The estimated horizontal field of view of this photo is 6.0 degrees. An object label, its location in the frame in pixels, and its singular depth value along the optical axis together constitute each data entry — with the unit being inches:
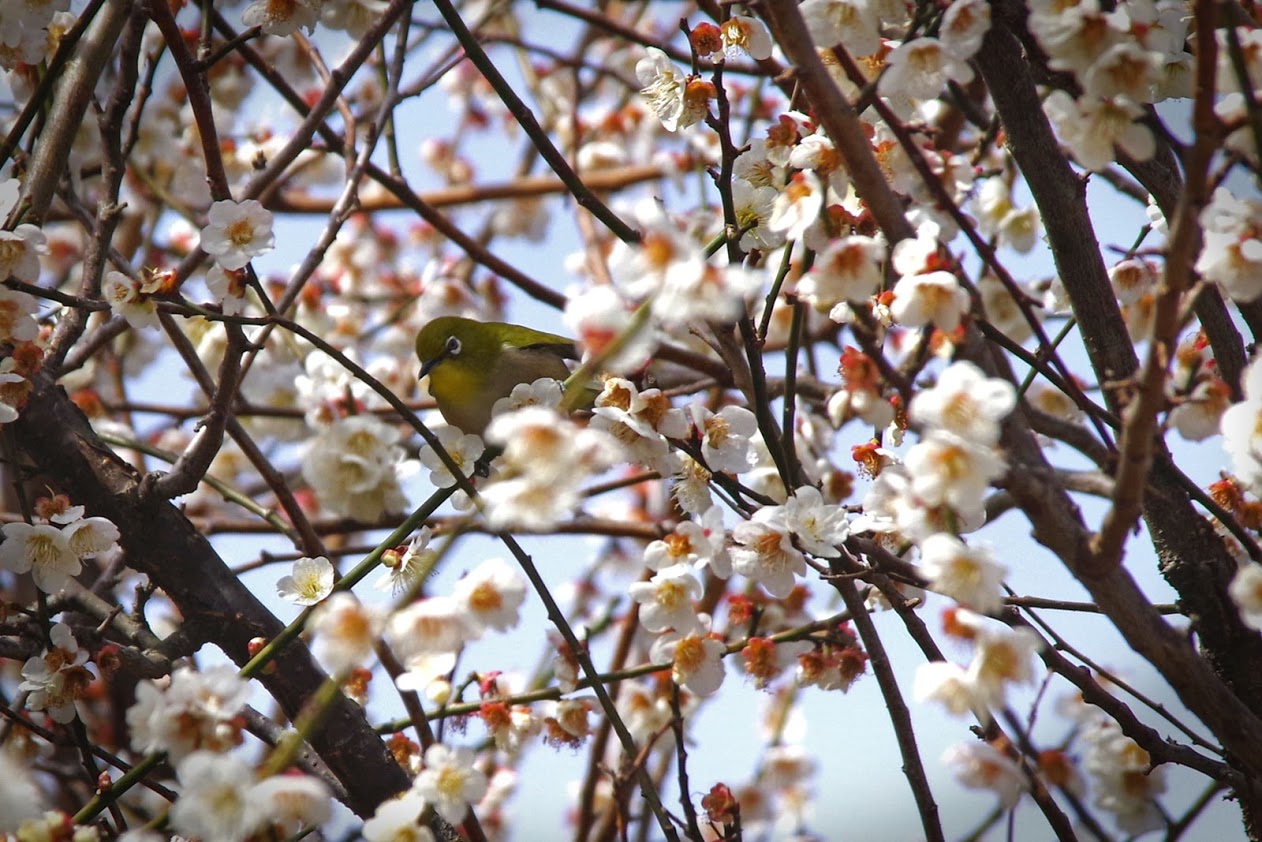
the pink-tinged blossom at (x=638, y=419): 179.1
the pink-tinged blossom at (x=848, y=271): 175.6
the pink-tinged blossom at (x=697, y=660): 180.4
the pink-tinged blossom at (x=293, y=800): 174.6
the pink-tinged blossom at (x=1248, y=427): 175.4
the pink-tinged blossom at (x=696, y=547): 178.9
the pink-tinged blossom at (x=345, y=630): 174.7
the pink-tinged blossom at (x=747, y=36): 179.8
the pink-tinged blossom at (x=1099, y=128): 175.5
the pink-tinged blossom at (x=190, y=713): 175.4
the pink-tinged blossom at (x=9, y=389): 179.2
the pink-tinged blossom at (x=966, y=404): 174.3
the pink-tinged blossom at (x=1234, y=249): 175.0
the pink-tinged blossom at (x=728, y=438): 179.7
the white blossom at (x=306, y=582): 180.3
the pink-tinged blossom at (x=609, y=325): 173.7
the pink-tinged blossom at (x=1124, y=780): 183.5
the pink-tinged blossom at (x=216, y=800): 174.6
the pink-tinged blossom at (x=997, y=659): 175.0
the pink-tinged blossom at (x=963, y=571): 174.4
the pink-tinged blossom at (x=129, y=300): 179.1
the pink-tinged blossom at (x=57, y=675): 180.2
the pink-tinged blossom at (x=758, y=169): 180.1
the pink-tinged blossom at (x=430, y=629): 175.5
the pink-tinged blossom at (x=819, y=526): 177.8
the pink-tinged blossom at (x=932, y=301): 175.2
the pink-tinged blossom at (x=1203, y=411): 175.9
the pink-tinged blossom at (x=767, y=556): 178.4
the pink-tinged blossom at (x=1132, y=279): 181.8
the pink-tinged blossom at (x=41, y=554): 180.1
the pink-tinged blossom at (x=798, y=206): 176.6
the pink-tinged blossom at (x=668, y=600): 179.5
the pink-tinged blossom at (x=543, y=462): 174.0
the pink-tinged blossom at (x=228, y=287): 179.5
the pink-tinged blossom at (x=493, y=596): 176.6
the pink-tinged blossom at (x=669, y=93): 180.3
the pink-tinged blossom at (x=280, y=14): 181.8
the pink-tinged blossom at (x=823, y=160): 177.8
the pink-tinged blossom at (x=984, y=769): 176.0
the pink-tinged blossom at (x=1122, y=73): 175.3
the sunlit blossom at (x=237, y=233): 179.3
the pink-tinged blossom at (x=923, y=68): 176.7
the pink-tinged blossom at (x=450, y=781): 176.9
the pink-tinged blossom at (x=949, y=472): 174.3
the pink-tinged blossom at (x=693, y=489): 180.2
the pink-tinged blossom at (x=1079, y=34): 175.5
